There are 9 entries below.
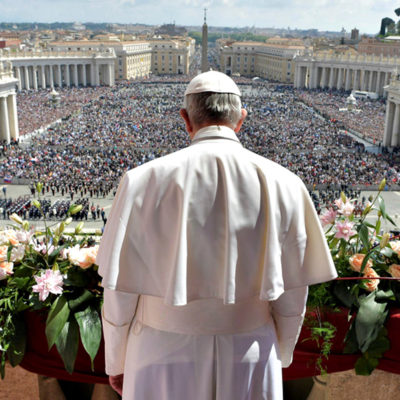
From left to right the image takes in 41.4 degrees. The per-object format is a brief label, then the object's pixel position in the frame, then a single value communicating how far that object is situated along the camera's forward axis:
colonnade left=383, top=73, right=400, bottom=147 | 42.67
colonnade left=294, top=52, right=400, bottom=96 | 76.31
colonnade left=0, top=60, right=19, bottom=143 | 41.88
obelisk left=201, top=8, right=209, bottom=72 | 53.58
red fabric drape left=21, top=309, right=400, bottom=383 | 3.79
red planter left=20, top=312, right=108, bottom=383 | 3.78
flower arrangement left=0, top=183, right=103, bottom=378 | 3.56
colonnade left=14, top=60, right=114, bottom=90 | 77.00
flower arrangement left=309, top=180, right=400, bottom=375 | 3.72
